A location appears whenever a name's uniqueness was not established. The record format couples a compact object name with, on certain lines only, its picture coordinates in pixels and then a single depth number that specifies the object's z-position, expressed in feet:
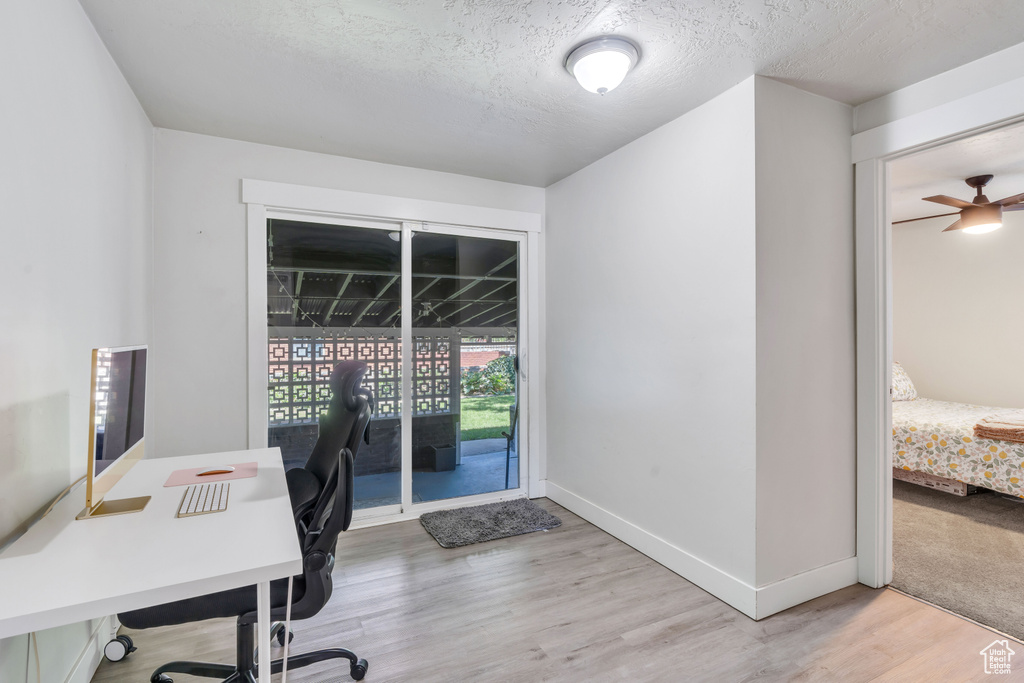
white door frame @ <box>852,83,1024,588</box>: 8.11
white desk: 3.27
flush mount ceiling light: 6.57
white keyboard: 4.93
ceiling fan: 11.82
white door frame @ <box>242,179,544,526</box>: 9.98
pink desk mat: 5.99
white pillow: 16.10
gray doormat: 10.25
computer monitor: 4.45
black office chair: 4.64
